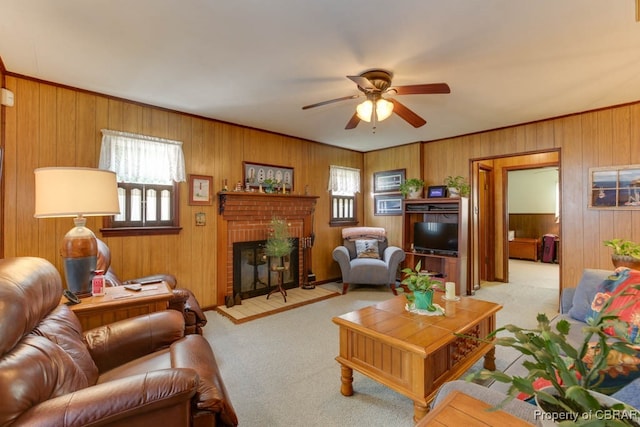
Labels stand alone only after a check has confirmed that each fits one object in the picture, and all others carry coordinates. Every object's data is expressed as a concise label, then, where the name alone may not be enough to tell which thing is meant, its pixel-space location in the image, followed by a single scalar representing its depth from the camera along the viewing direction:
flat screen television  4.55
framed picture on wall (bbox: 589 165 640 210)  3.38
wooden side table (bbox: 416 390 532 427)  0.95
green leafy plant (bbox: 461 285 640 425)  0.65
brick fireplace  4.01
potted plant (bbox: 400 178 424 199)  4.96
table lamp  1.85
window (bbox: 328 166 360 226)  5.44
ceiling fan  2.59
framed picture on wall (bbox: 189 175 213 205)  3.77
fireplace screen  4.16
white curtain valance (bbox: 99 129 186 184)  3.16
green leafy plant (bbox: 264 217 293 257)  4.24
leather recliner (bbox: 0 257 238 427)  1.00
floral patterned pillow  1.70
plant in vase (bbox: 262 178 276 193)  4.45
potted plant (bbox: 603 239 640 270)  2.28
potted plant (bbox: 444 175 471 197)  4.55
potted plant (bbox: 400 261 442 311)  2.25
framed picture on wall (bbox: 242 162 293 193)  4.34
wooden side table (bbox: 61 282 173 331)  1.82
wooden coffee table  1.74
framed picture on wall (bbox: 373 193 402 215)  5.43
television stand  4.47
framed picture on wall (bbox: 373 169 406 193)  5.44
